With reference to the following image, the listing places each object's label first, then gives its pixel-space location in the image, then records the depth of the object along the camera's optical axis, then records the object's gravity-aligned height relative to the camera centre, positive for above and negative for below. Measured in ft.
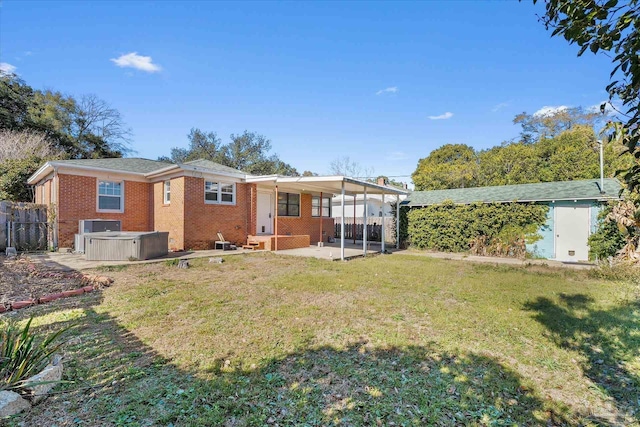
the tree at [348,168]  122.83 +18.94
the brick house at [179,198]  40.86 +2.45
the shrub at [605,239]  35.96 -2.75
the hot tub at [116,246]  32.55 -3.43
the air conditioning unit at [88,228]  37.40 -1.68
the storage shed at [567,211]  39.60 +0.63
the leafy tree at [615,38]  5.29 +3.49
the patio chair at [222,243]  43.97 -4.08
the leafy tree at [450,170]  97.60 +14.77
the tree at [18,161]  51.31 +9.26
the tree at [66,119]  84.53 +29.54
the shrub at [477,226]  43.55 -1.62
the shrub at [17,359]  9.22 -4.68
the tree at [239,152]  130.93 +27.59
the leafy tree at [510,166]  84.99 +14.44
